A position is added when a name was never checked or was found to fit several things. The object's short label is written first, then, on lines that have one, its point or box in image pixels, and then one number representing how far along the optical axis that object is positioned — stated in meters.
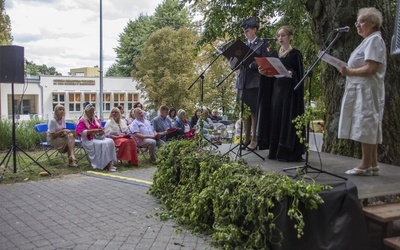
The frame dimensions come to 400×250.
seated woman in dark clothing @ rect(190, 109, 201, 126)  12.19
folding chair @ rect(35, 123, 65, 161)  9.35
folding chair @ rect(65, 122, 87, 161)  10.16
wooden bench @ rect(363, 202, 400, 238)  3.32
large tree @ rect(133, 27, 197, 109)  21.88
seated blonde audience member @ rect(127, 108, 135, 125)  10.94
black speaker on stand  7.29
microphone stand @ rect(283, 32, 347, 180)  3.74
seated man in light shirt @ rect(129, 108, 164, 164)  9.41
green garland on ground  3.39
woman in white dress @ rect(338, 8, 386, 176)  3.93
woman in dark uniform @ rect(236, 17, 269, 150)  5.15
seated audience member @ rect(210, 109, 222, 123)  16.64
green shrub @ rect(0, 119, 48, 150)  11.59
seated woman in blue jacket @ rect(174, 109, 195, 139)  10.58
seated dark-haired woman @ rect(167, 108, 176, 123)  11.41
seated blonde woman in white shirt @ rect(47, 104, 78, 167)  8.41
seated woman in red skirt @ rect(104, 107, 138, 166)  8.82
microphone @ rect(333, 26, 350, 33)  3.69
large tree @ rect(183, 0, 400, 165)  5.66
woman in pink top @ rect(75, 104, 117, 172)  8.43
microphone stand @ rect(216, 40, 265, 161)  4.70
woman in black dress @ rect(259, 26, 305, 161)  4.73
